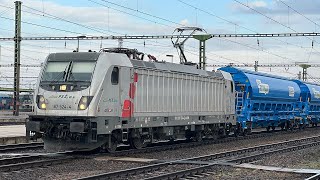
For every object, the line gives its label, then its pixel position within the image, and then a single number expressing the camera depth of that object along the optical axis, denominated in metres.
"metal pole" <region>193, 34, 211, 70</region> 43.25
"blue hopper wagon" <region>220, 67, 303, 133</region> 29.27
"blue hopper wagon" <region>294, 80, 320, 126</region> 39.31
